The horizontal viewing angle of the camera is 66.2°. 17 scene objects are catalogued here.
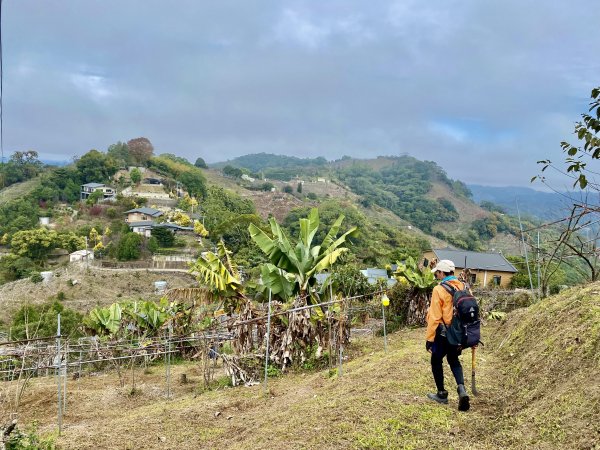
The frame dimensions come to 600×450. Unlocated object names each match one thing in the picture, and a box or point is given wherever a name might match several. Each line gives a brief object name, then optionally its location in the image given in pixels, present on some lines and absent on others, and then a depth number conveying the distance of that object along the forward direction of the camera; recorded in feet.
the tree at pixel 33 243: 149.01
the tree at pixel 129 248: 153.89
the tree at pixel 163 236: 162.20
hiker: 13.97
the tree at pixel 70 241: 154.10
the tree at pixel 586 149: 10.78
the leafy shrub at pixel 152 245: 157.58
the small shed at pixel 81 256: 149.18
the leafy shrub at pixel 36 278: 130.62
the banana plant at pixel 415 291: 35.68
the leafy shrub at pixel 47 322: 59.43
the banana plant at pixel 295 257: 27.12
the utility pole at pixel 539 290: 31.96
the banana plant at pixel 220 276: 26.71
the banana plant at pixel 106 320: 40.73
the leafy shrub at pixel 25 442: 13.23
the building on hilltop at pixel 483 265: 93.08
